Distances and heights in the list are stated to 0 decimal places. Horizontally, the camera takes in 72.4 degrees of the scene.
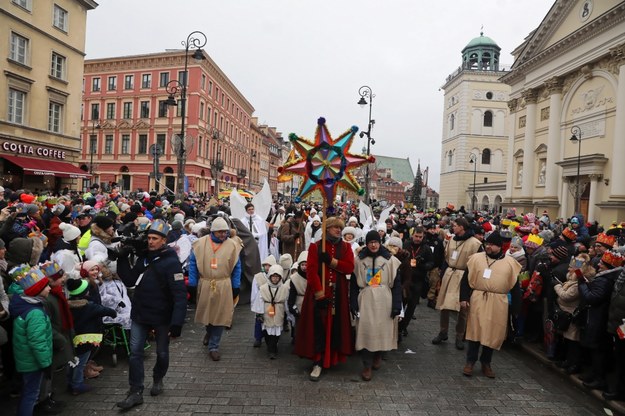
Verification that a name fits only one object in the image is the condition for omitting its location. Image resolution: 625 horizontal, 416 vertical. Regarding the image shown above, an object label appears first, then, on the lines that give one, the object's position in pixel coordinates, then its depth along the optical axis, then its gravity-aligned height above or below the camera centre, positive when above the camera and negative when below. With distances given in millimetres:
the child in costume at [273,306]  6133 -1509
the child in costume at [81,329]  4758 -1520
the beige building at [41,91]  23062 +6020
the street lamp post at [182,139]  16344 +2433
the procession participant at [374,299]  5523 -1194
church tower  55400 +11746
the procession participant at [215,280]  6012 -1138
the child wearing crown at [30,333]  3832 -1265
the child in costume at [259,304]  6371 -1517
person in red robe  5492 -1303
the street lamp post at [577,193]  25230 +1429
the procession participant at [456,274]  6766 -1002
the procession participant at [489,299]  5594 -1133
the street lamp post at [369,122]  21859 +4910
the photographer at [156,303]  4578 -1135
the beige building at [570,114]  23547 +6895
